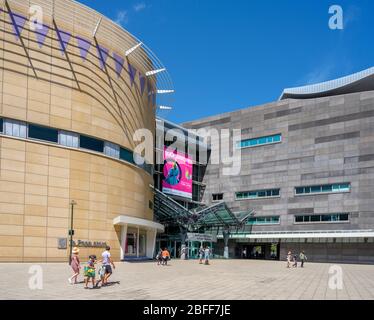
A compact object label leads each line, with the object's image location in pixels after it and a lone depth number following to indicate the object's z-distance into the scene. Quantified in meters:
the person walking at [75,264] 19.11
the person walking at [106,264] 18.76
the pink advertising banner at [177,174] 60.84
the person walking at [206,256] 39.62
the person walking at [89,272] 17.56
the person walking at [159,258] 35.56
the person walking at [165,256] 34.19
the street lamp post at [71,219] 31.94
